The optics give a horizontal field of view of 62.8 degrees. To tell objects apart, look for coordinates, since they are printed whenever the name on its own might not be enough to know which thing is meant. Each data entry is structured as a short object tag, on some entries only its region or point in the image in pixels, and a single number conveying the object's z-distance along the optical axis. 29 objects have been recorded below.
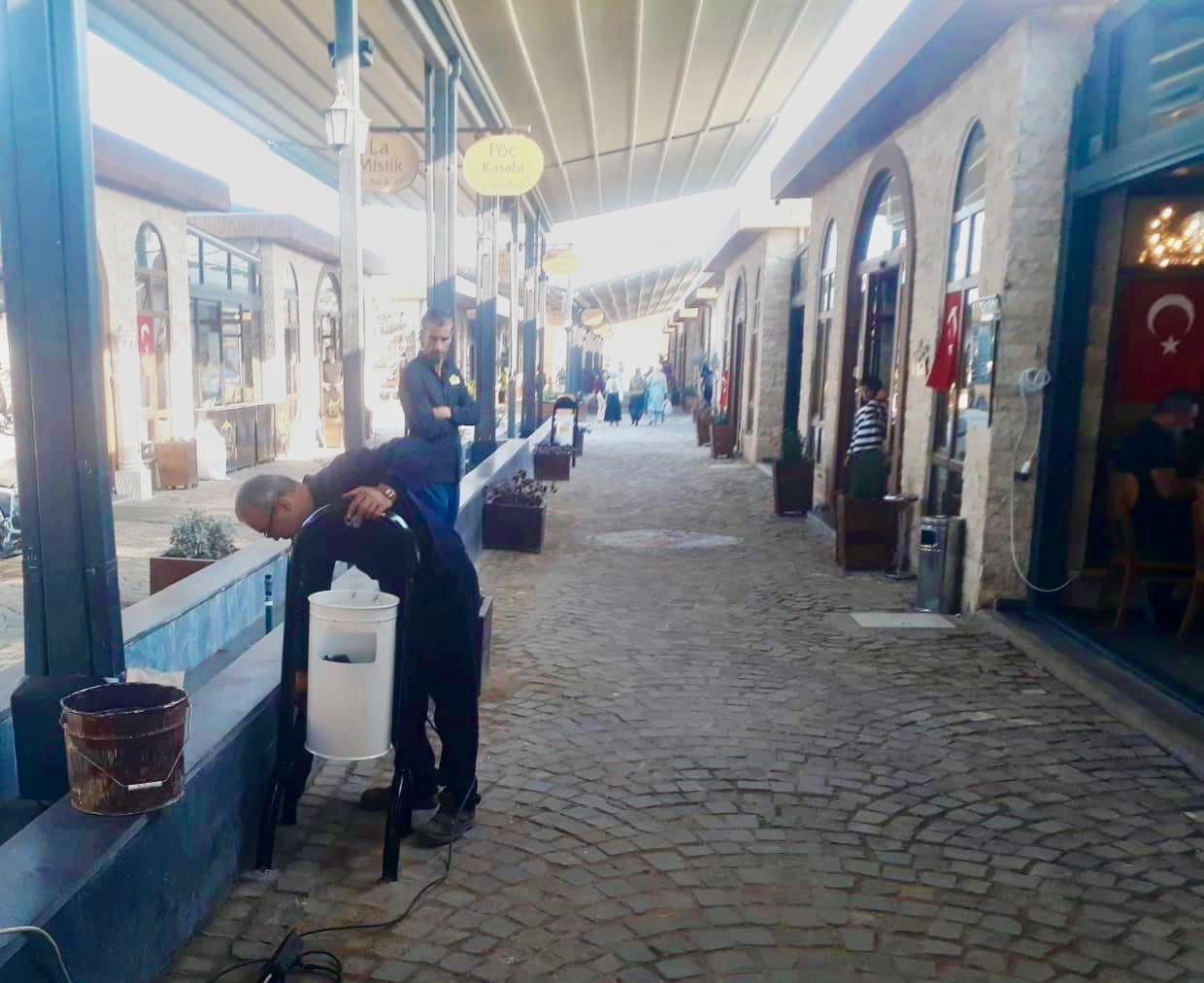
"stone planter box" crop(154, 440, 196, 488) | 11.99
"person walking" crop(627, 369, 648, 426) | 27.97
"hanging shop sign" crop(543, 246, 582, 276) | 18.75
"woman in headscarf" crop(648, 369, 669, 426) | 27.48
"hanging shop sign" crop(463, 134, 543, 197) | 9.07
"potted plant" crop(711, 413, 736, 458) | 17.23
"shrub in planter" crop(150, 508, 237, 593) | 5.71
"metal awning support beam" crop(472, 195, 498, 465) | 12.05
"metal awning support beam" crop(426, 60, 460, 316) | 8.48
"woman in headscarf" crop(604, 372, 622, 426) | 27.00
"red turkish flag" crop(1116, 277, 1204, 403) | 6.11
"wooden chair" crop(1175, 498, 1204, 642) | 5.76
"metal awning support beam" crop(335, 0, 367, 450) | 5.94
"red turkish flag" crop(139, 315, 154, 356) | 12.19
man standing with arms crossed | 6.17
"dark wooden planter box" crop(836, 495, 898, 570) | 8.04
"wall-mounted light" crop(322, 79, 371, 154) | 5.91
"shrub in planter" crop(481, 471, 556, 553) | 8.70
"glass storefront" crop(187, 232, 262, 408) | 14.25
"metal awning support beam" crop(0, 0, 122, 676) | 2.66
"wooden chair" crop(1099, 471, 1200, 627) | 5.90
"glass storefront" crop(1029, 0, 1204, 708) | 5.74
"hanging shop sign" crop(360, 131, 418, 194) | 8.13
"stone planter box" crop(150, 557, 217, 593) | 5.70
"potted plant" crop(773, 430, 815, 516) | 10.82
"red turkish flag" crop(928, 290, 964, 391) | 7.04
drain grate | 6.42
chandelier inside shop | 6.07
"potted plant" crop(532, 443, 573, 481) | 13.70
